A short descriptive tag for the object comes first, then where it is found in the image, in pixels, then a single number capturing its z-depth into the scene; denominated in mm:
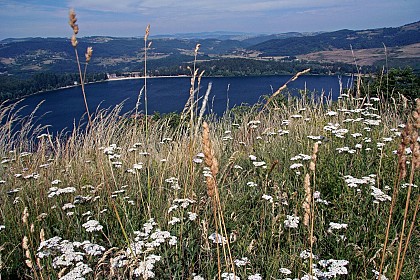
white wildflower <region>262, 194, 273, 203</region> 2702
